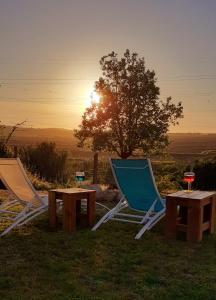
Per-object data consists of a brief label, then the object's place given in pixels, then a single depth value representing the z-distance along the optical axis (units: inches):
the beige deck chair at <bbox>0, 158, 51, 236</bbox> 152.4
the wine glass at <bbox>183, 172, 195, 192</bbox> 144.9
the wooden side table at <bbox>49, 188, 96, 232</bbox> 146.5
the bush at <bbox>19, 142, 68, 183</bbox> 382.2
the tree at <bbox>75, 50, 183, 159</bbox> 380.4
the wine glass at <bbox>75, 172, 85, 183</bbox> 174.6
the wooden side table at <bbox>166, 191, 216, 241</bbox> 135.4
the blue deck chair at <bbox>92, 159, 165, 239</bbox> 145.5
